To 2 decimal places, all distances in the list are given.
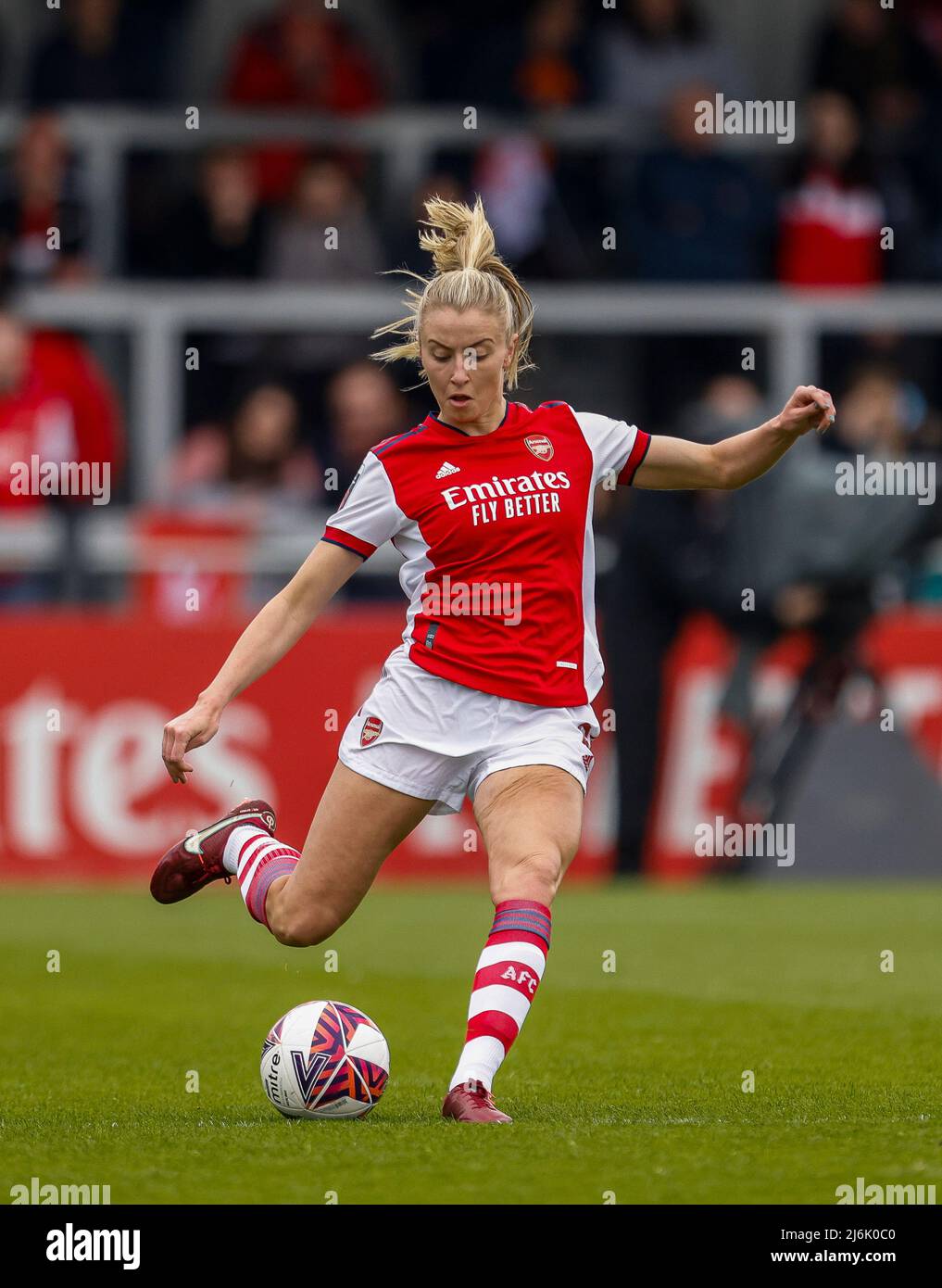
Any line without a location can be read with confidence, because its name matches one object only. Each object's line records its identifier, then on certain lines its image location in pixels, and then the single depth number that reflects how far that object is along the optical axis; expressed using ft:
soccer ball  21.16
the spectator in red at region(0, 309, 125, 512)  47.83
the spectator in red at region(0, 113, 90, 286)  51.21
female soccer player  21.24
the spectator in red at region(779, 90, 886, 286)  54.03
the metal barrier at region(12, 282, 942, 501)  52.90
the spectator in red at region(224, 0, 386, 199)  56.08
